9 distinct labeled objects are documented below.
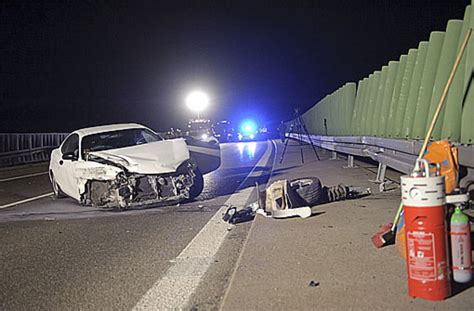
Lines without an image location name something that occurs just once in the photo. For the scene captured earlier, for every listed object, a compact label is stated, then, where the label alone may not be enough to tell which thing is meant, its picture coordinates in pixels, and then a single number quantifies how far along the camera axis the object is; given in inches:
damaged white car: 362.6
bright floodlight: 1934.1
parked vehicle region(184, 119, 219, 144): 1501.0
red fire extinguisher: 130.6
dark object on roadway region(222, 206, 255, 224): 290.7
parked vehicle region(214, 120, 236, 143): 2016.2
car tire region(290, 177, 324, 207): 294.7
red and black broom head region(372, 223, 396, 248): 193.0
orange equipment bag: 168.1
